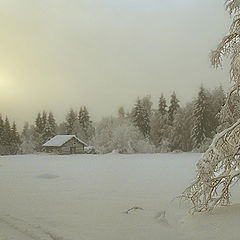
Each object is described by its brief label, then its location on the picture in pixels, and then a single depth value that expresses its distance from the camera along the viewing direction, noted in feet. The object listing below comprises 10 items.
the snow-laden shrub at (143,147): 120.88
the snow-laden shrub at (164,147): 128.65
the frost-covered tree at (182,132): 126.21
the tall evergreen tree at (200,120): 114.42
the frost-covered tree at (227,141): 18.56
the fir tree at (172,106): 139.93
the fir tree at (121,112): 166.41
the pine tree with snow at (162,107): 144.25
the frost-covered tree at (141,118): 137.49
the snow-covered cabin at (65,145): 118.52
